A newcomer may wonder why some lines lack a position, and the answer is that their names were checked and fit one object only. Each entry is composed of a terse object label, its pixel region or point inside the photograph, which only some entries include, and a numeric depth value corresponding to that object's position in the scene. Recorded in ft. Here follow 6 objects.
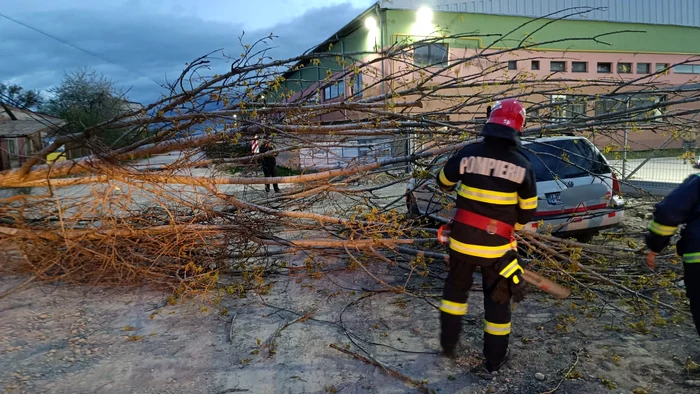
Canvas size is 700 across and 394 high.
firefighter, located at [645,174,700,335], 8.23
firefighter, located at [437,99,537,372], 9.63
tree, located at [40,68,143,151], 14.58
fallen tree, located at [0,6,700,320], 14.57
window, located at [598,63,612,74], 71.26
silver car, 16.55
